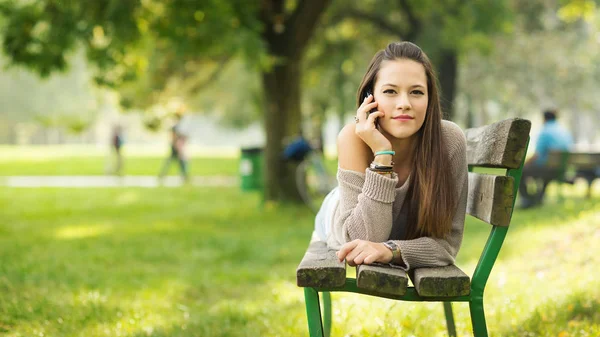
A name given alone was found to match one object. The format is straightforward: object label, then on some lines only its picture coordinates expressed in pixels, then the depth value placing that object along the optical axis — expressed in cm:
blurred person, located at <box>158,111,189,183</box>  2055
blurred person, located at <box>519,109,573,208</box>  1184
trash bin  1455
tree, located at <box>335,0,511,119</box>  1616
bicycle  1147
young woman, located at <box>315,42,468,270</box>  271
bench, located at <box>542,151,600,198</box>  1173
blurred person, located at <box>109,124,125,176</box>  2331
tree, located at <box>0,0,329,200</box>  909
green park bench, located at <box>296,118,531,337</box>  253
